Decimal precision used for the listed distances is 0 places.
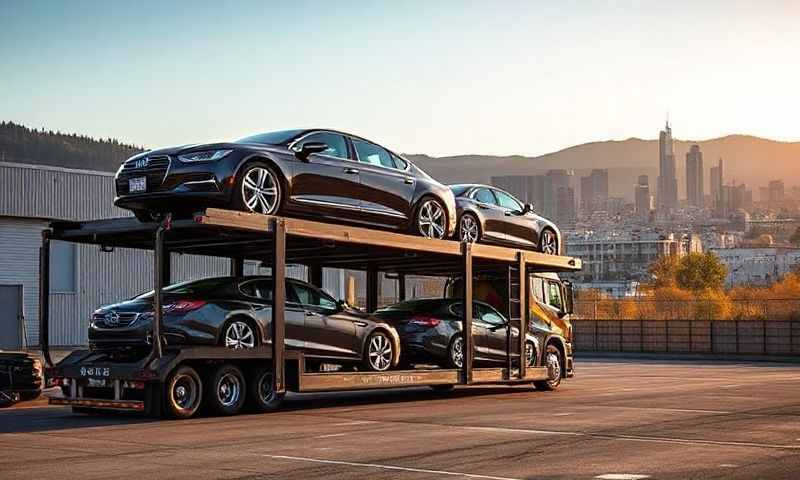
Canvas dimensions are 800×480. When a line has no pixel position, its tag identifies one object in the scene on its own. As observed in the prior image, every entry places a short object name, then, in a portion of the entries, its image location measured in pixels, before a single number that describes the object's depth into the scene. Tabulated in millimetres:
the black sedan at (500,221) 21328
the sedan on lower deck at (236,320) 16375
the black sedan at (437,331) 20562
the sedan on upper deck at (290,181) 15820
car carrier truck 15891
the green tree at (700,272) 143375
